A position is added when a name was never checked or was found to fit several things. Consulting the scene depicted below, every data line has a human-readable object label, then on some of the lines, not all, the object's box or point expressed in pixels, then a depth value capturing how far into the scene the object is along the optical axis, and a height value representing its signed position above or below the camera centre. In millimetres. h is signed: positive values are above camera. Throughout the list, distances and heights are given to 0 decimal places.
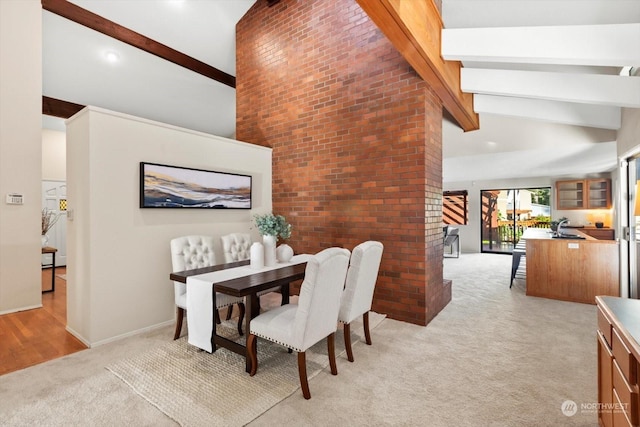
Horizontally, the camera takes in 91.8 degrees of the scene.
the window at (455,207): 9648 +162
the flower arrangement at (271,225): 3074 -112
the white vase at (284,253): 3148 -403
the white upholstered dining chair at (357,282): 2428 -562
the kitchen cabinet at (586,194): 7441 +431
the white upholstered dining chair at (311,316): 1955 -726
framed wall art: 3139 +300
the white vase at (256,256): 2886 -399
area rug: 1875 -1181
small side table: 4492 -688
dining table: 2285 -559
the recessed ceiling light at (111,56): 4932 +2556
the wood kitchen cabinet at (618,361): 1157 -642
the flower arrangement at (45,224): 4892 -137
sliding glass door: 9125 -96
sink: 4554 -378
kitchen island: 4062 -774
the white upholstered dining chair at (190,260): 2824 -473
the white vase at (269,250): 3057 -361
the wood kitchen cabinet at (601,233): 7098 -501
